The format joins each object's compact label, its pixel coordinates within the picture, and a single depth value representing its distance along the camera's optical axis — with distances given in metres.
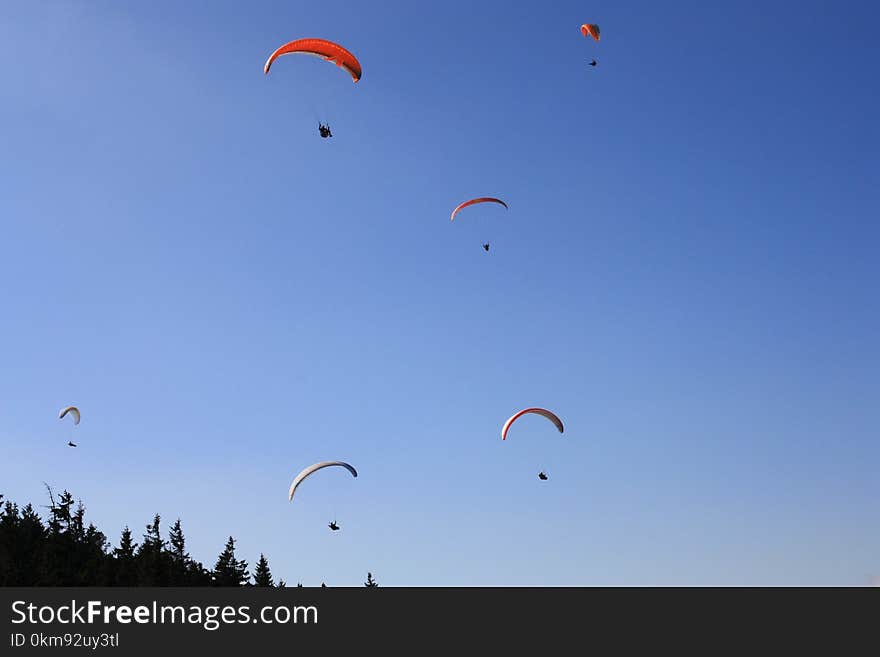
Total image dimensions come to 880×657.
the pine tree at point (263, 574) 104.56
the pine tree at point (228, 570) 105.38
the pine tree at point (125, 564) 98.25
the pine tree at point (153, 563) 93.00
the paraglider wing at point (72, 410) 77.39
